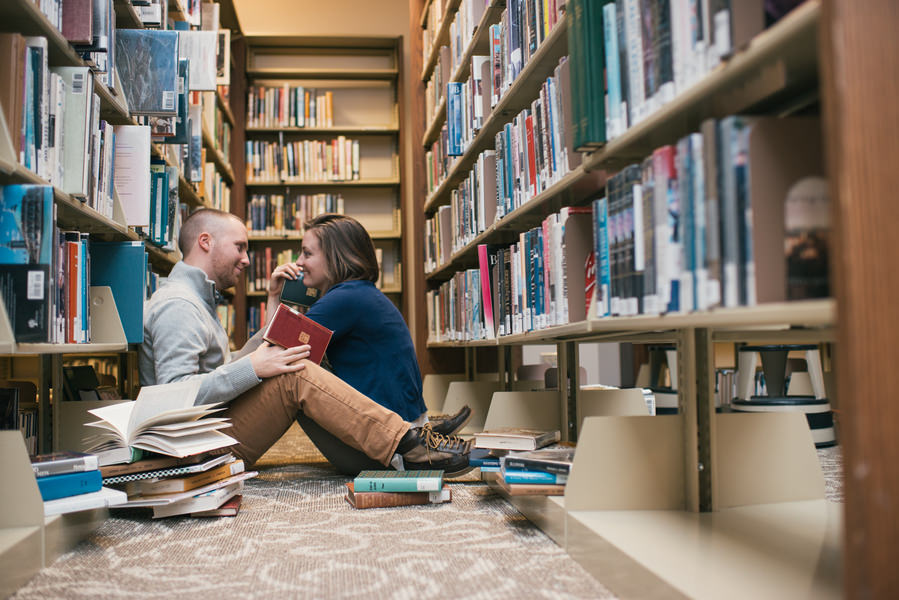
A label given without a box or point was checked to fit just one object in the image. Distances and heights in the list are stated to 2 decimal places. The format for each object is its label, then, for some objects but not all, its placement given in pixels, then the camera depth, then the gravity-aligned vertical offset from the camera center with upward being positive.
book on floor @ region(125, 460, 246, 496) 1.71 -0.34
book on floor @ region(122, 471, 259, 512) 1.66 -0.36
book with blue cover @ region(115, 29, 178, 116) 2.30 +0.82
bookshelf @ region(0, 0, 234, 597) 1.33 +0.00
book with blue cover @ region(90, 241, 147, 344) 2.13 +0.18
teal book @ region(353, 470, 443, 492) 1.83 -0.37
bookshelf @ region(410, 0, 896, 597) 0.73 -0.05
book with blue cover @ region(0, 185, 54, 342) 1.50 +0.17
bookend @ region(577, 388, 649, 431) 2.38 -0.23
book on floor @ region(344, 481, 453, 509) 1.83 -0.41
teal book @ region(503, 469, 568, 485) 1.55 -0.30
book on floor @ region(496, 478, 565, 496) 1.54 -0.32
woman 2.37 -0.02
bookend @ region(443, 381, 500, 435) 3.49 -0.30
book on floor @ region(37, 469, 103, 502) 1.44 -0.28
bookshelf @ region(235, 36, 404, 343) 5.21 +1.41
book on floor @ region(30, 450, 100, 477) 1.46 -0.25
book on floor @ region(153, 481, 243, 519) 1.73 -0.39
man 2.02 -0.16
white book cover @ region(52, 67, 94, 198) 1.79 +0.51
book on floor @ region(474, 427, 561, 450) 1.83 -0.27
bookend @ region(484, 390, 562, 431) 2.37 -0.25
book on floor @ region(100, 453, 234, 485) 1.65 -0.29
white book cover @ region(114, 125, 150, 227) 2.25 +0.50
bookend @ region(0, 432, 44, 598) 1.30 -0.28
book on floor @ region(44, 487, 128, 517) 1.40 -0.31
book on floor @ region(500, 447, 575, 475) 1.56 -0.27
